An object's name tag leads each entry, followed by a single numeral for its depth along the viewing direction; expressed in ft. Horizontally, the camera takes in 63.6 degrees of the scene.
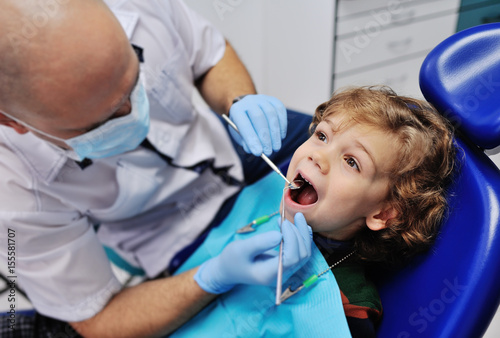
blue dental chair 2.50
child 2.79
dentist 2.71
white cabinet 5.65
